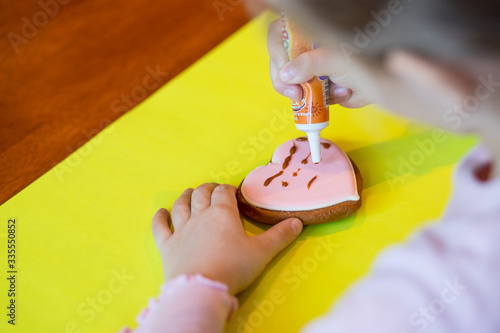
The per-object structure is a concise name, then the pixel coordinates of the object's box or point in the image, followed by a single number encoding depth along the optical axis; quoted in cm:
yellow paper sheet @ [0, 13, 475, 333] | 67
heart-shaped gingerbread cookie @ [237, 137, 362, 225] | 73
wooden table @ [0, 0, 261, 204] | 93
